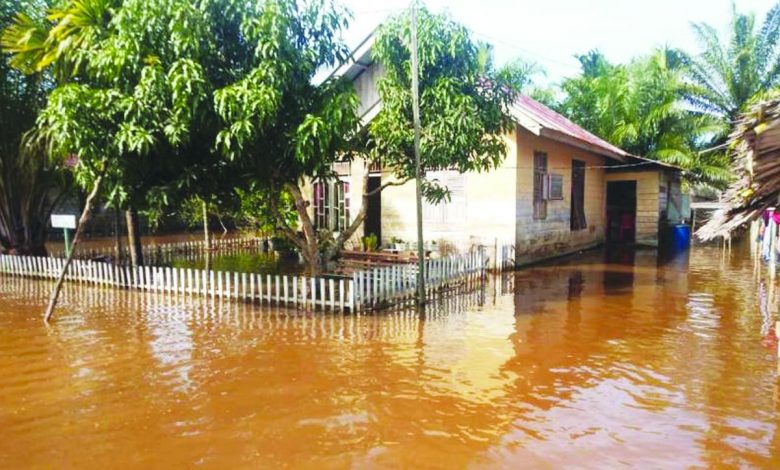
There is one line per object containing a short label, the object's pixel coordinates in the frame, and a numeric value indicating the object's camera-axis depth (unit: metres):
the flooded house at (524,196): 15.09
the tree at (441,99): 10.19
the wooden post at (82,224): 9.44
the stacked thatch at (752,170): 3.96
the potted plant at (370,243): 17.02
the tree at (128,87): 8.71
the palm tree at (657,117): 22.20
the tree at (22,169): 14.33
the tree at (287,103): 8.75
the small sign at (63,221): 12.41
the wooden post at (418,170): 9.47
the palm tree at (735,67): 21.53
